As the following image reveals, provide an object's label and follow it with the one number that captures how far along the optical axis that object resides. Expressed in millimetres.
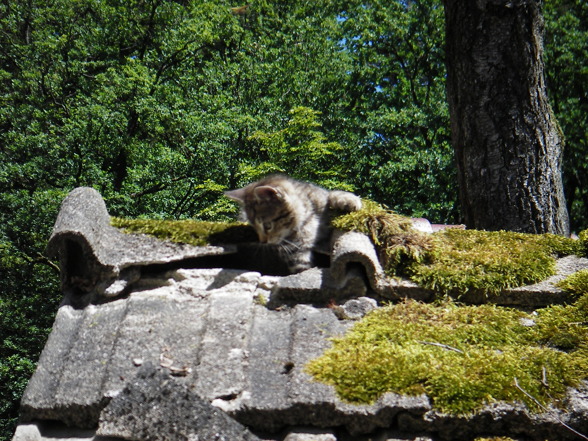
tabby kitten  3307
